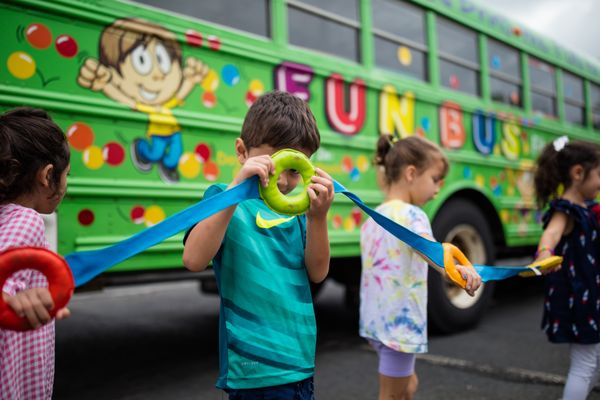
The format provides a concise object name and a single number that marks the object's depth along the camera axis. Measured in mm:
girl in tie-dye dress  1908
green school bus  2223
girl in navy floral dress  2029
